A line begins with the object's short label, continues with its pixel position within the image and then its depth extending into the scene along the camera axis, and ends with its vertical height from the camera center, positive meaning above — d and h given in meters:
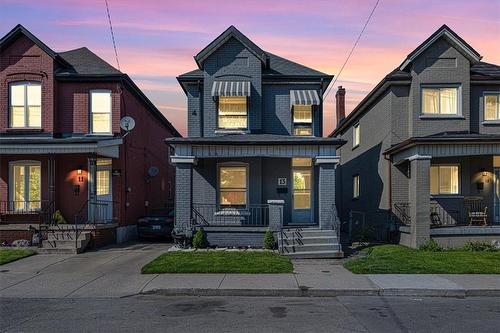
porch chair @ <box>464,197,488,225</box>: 19.05 -1.17
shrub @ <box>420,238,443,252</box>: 17.20 -2.25
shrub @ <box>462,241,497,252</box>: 17.33 -2.29
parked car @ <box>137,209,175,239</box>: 20.78 -1.88
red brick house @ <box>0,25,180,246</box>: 20.30 +1.98
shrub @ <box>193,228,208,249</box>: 17.16 -2.02
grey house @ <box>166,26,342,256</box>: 19.38 +2.15
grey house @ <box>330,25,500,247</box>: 19.97 +2.25
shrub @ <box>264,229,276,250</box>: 17.00 -2.07
